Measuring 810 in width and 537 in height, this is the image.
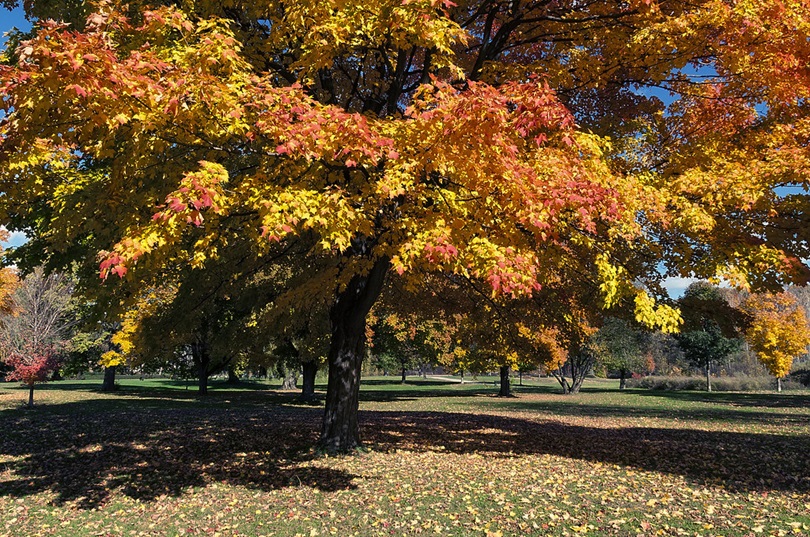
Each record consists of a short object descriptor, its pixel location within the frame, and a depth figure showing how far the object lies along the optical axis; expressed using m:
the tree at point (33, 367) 18.62
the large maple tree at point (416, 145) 5.37
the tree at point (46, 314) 31.35
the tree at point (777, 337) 35.12
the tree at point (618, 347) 42.72
